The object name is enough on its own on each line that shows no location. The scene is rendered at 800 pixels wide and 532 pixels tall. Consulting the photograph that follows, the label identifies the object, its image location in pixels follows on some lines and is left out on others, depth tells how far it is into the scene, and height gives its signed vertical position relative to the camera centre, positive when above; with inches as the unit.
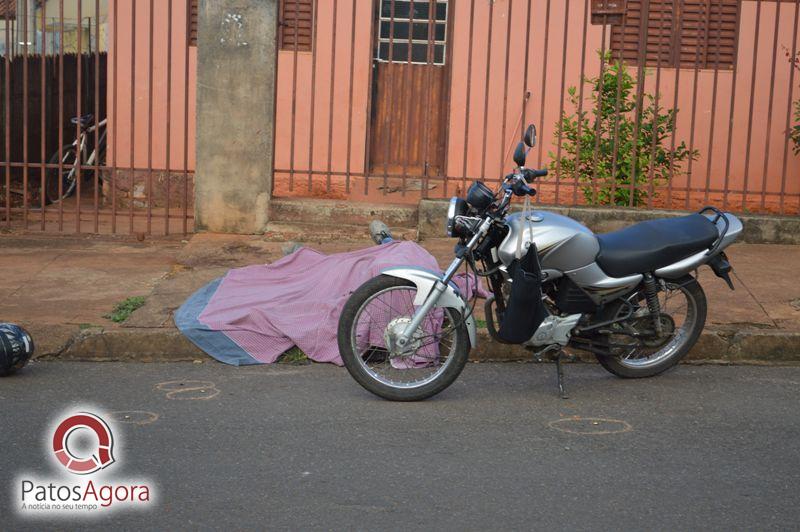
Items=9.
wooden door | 474.3 +11.6
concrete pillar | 360.5 +0.2
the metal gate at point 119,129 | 426.0 -9.3
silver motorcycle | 215.5 -34.9
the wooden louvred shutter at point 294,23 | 468.4 +40.4
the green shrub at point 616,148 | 372.2 -7.0
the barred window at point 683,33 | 460.1 +42.1
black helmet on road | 226.7 -51.5
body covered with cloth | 252.2 -47.3
